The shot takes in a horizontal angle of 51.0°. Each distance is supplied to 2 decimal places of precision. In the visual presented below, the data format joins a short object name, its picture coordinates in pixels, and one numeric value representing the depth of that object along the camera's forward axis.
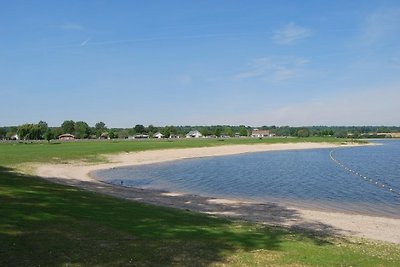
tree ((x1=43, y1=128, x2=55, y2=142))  137.07
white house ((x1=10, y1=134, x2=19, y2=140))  187.25
